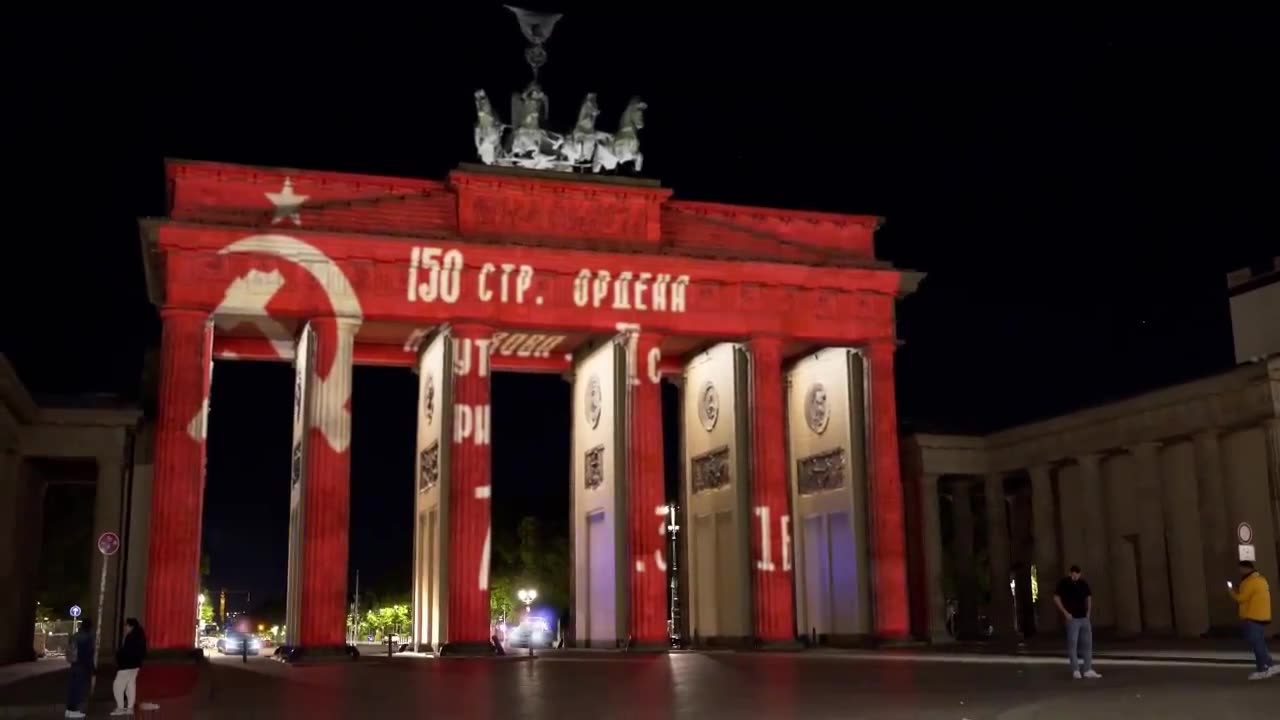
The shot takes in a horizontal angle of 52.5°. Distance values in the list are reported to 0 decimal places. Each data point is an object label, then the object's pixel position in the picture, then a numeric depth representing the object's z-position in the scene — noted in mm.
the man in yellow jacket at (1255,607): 18859
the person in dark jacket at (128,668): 18000
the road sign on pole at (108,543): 22219
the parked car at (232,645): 64125
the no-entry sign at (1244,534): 24828
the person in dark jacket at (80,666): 17188
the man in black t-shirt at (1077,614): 19656
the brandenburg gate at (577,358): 39219
